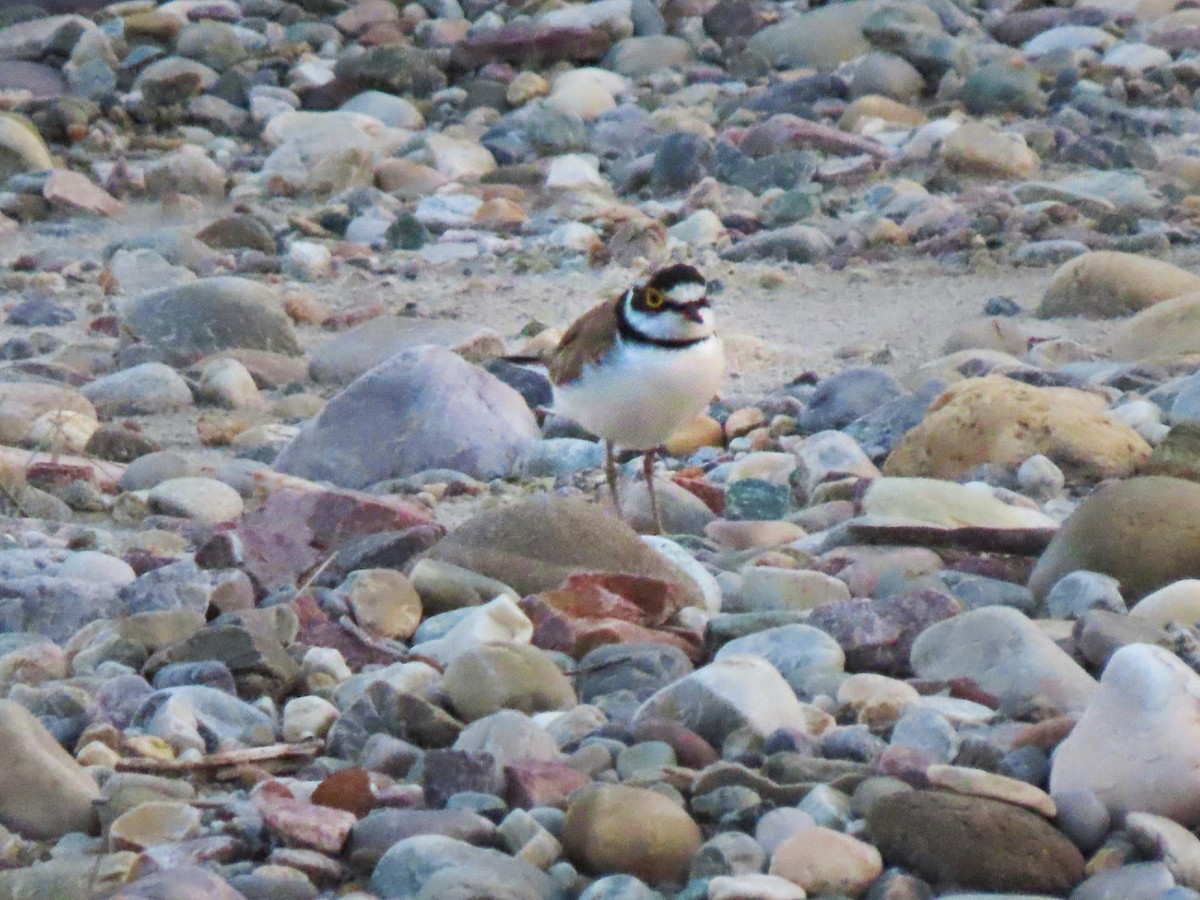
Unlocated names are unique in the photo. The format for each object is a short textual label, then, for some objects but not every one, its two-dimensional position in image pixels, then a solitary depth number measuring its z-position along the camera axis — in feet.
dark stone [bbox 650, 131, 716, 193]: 66.64
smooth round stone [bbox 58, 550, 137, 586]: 32.73
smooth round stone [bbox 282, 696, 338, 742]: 25.82
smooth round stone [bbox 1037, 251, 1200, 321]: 49.98
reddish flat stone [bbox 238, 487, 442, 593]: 33.63
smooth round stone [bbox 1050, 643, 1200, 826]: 20.94
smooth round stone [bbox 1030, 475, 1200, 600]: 28.94
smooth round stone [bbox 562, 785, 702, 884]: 20.89
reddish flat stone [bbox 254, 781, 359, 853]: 21.75
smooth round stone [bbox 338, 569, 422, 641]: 29.25
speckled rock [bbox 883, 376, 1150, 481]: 36.55
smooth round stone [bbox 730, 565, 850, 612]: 29.86
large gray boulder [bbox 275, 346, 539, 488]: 42.57
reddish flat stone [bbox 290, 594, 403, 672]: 28.55
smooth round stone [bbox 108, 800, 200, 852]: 22.26
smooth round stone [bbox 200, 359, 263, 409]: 48.67
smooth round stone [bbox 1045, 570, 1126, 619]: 28.25
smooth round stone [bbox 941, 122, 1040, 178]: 65.05
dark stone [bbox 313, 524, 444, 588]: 33.01
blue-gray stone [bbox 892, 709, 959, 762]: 23.20
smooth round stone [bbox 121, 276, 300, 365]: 52.13
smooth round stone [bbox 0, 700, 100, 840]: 23.11
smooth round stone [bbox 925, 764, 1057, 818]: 20.85
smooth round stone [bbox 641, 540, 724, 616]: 30.22
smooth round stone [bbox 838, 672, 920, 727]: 24.67
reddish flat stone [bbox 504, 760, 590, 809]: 22.33
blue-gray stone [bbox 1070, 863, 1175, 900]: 19.60
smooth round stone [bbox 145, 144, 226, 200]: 69.72
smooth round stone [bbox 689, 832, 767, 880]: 20.58
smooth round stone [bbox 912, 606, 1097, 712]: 24.64
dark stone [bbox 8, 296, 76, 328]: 55.36
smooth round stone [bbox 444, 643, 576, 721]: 25.62
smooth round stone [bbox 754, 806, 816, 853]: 20.99
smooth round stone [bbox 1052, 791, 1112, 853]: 20.81
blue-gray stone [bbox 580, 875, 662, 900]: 20.13
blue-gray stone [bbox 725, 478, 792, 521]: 37.14
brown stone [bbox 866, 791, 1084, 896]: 20.12
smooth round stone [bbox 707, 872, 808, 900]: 19.67
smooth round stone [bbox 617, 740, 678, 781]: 22.93
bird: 36.24
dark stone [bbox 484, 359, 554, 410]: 47.78
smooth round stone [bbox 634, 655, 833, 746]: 23.84
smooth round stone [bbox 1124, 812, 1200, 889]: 20.08
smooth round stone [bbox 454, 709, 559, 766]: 23.48
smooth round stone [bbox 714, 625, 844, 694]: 26.40
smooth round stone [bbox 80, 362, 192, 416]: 47.83
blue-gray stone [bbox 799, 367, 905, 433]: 43.37
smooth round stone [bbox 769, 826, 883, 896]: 20.18
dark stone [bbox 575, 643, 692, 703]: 26.48
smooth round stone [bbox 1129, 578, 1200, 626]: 27.25
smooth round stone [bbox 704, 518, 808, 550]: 34.53
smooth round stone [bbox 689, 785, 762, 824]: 21.66
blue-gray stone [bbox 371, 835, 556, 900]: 20.03
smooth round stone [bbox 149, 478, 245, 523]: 39.19
